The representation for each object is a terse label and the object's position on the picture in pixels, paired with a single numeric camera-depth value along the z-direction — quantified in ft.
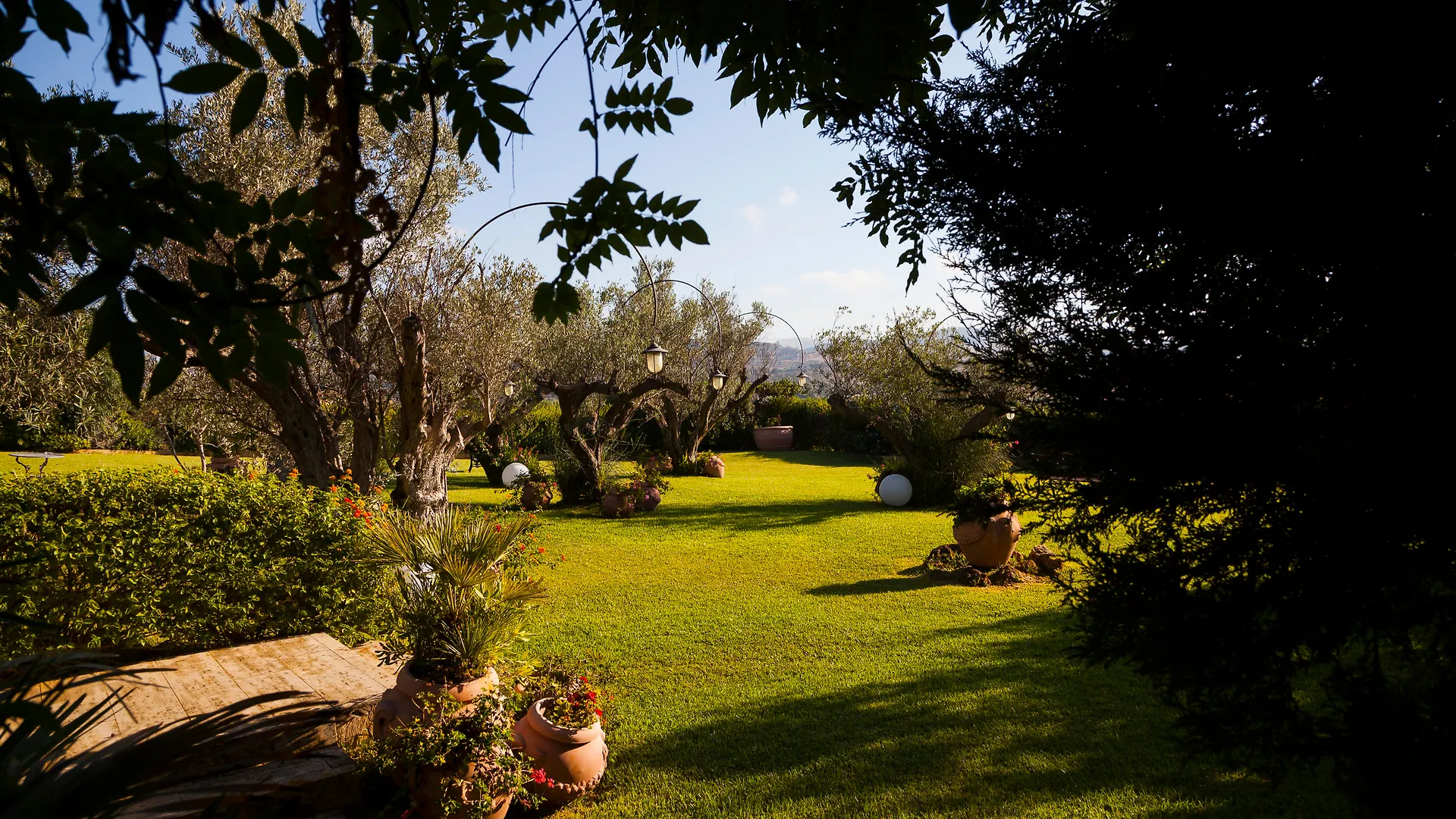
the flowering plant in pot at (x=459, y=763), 12.80
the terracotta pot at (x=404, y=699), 14.47
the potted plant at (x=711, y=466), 67.92
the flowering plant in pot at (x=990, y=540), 30.70
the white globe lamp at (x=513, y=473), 52.01
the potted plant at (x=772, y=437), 96.48
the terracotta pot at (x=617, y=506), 47.34
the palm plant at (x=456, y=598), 15.39
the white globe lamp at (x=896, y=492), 48.91
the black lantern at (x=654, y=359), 50.11
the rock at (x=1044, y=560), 31.55
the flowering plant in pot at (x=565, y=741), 14.19
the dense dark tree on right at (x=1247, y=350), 6.30
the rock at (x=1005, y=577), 30.91
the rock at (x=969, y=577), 30.58
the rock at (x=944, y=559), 32.55
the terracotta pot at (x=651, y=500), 49.39
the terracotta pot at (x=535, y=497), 49.65
